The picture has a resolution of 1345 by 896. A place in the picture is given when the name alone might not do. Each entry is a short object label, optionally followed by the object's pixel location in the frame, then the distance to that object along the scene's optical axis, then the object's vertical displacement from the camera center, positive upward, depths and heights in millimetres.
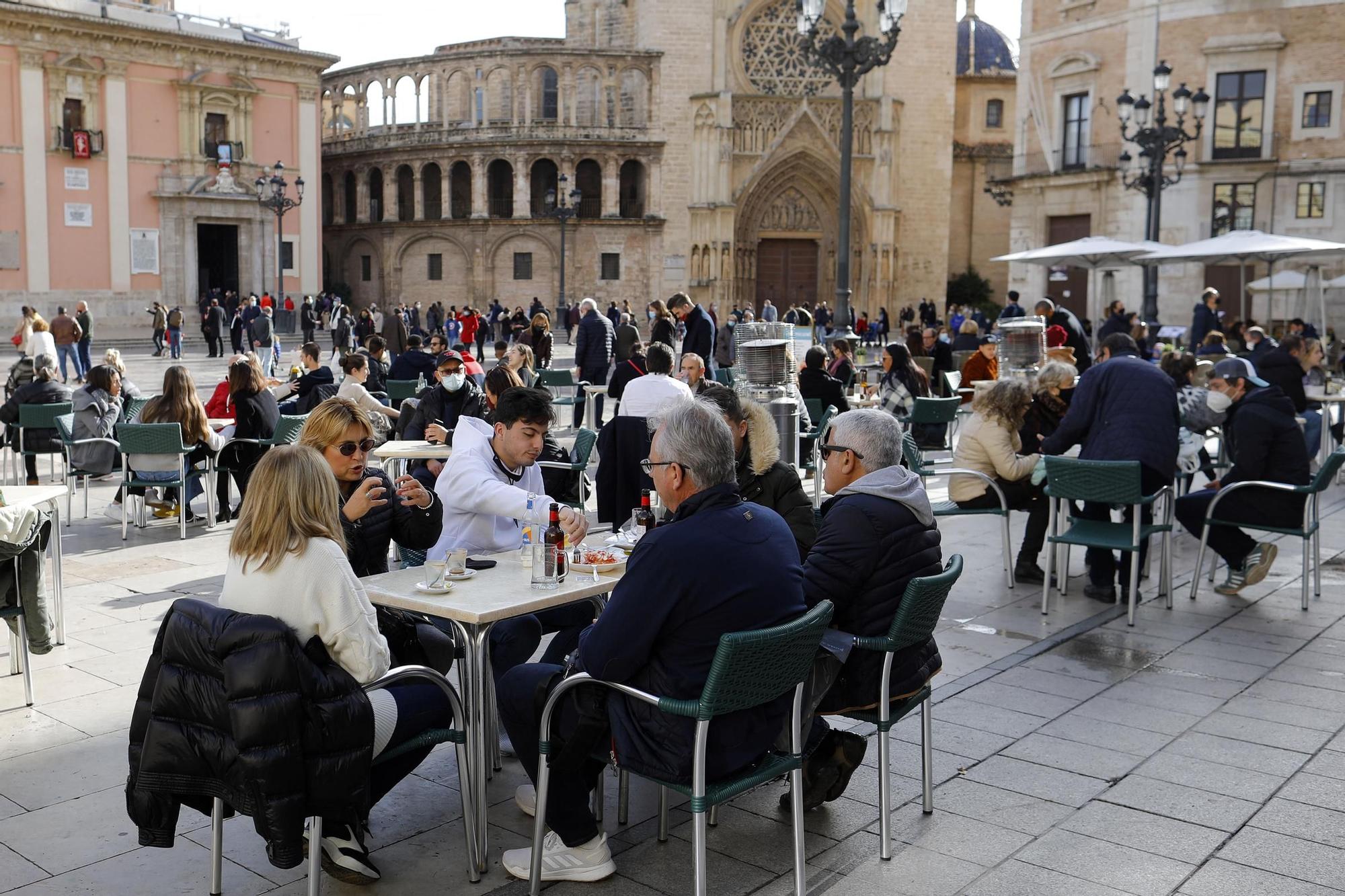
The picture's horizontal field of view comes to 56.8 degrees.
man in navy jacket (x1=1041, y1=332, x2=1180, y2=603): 6945 -554
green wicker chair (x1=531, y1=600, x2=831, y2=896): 3203 -979
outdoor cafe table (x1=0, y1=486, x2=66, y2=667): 5329 -811
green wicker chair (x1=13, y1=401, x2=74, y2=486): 9234 -735
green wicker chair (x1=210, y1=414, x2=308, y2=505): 8672 -824
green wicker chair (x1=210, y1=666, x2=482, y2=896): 3365 -1358
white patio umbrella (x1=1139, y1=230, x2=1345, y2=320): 14547 +948
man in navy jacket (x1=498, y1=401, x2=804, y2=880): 3324 -754
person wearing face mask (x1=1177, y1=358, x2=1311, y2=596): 7047 -862
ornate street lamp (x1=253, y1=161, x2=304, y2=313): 31250 +3087
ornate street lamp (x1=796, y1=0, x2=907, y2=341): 14688 +3275
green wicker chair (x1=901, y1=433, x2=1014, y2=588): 7277 -1089
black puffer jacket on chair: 3082 -1052
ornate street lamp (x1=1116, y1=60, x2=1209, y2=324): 20766 +3257
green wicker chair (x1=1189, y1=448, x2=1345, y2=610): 6750 -1031
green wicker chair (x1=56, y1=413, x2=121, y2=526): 8859 -889
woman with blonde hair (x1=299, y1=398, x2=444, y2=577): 4355 -640
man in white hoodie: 4734 -663
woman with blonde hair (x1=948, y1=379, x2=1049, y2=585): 7449 -828
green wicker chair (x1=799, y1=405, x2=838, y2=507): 10023 -944
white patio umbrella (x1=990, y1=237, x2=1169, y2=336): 16312 +963
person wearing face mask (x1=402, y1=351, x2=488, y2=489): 8633 -564
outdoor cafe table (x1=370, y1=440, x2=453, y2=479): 7746 -834
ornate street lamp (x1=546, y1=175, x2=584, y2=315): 35781 +3510
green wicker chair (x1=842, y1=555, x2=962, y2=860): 3824 -984
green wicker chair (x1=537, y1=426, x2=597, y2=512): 8070 -828
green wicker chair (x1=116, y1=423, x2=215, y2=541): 8219 -843
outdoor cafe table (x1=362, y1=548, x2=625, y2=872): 3801 -890
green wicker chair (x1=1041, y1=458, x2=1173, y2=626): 6586 -933
